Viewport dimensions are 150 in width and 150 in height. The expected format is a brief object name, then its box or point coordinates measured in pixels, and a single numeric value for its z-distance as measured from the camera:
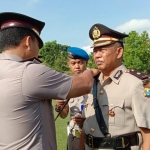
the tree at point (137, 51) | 43.34
